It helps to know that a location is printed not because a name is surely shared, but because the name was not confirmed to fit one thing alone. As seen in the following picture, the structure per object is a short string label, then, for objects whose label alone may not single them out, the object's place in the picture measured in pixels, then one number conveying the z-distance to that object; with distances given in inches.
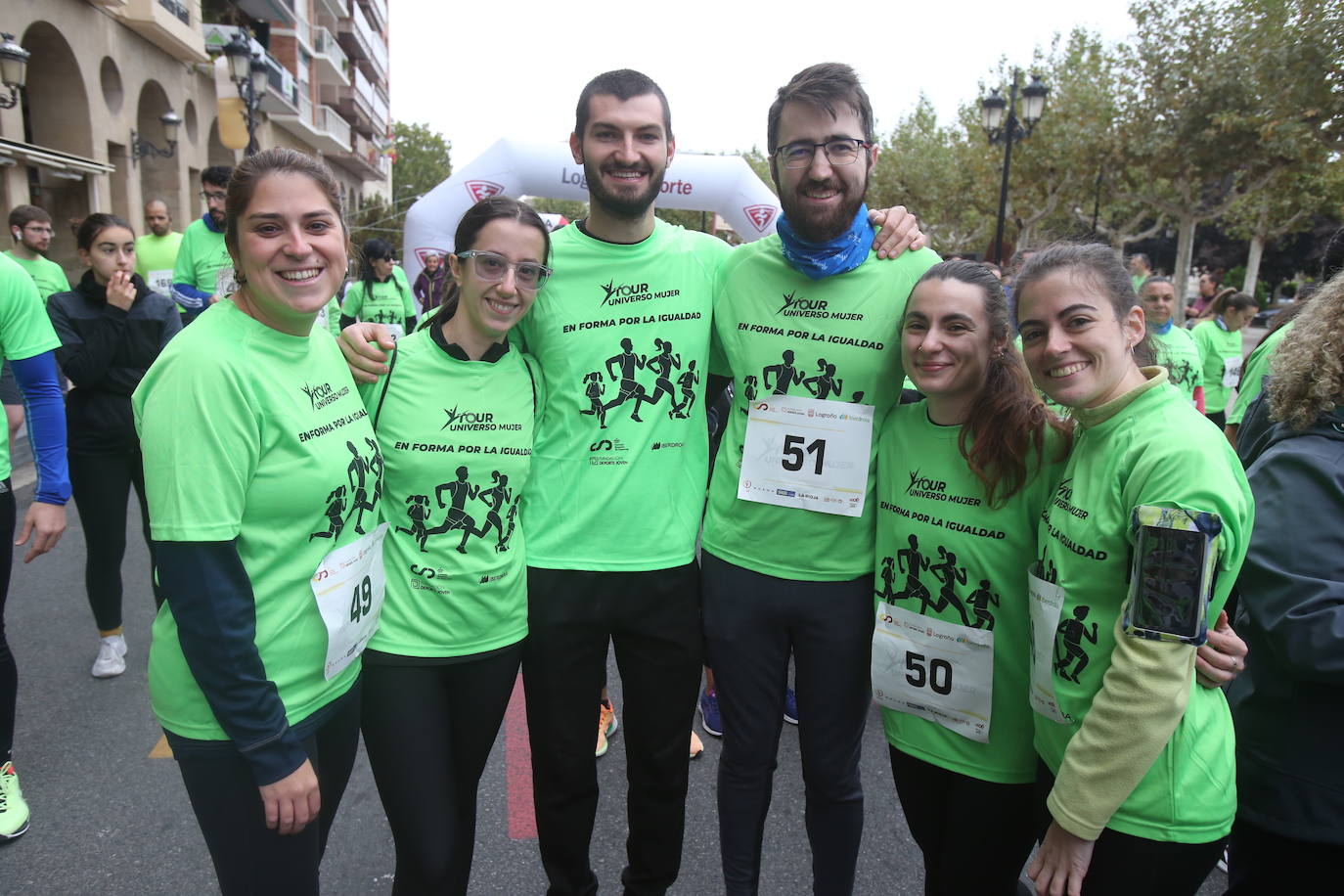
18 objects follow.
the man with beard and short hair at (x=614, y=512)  91.7
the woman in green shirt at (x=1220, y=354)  296.8
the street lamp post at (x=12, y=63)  387.5
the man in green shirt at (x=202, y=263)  229.1
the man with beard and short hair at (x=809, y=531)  89.6
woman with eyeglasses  81.8
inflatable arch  341.4
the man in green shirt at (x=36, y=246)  231.6
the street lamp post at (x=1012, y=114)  587.8
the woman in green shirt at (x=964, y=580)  77.4
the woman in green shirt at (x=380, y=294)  350.3
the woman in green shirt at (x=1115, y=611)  61.6
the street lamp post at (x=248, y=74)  474.0
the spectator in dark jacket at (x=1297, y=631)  64.7
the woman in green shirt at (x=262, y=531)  61.9
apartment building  569.3
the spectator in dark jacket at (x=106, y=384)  147.6
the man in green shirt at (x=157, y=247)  279.4
